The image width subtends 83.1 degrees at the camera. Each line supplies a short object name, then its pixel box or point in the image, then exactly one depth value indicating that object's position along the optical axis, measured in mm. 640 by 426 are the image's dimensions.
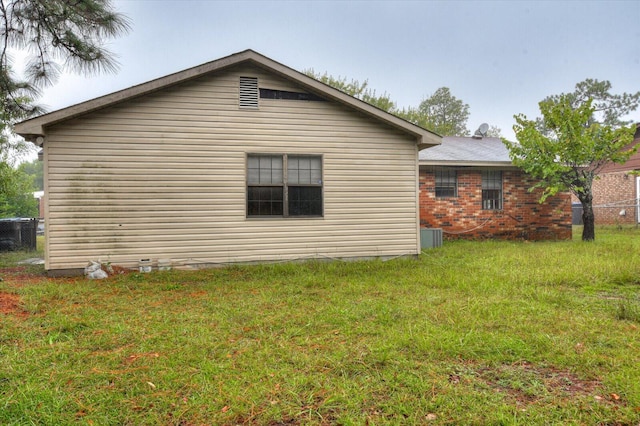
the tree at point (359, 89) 28719
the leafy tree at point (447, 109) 41062
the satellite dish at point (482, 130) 17420
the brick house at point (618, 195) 17062
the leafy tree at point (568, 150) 11086
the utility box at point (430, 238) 10547
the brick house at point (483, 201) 11875
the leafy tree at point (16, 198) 12109
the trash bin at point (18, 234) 12420
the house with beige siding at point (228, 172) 6883
